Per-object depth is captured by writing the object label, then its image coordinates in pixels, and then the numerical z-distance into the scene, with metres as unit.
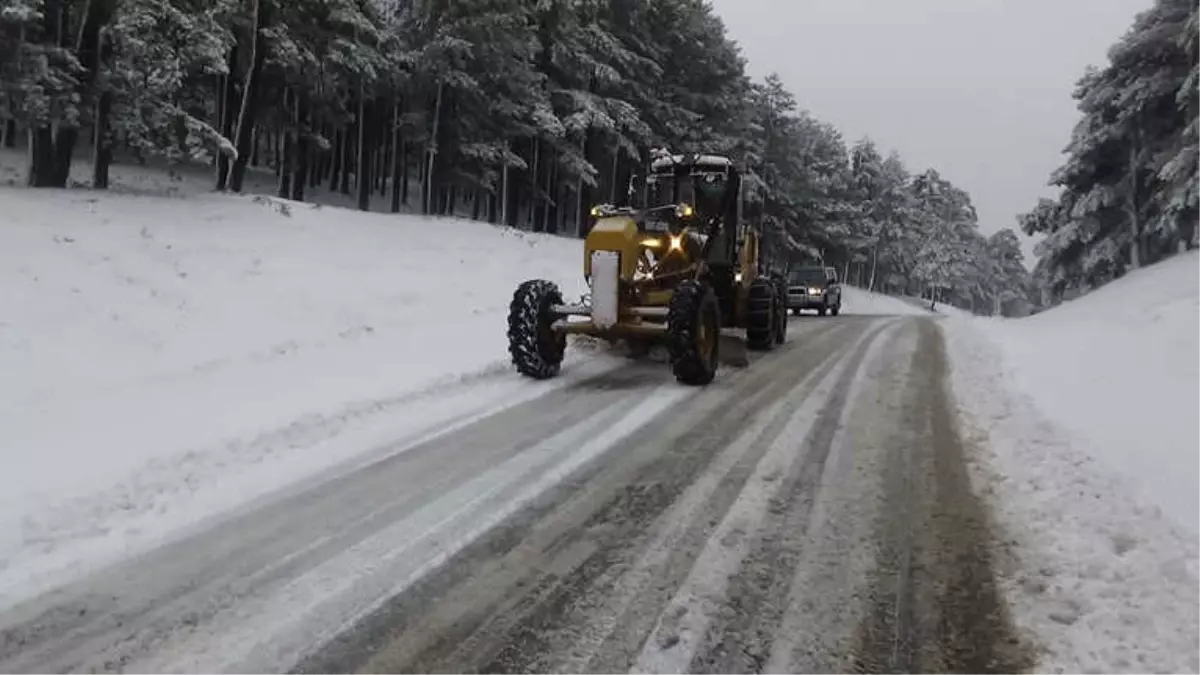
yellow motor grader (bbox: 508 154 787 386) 9.98
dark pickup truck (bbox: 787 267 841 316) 29.33
